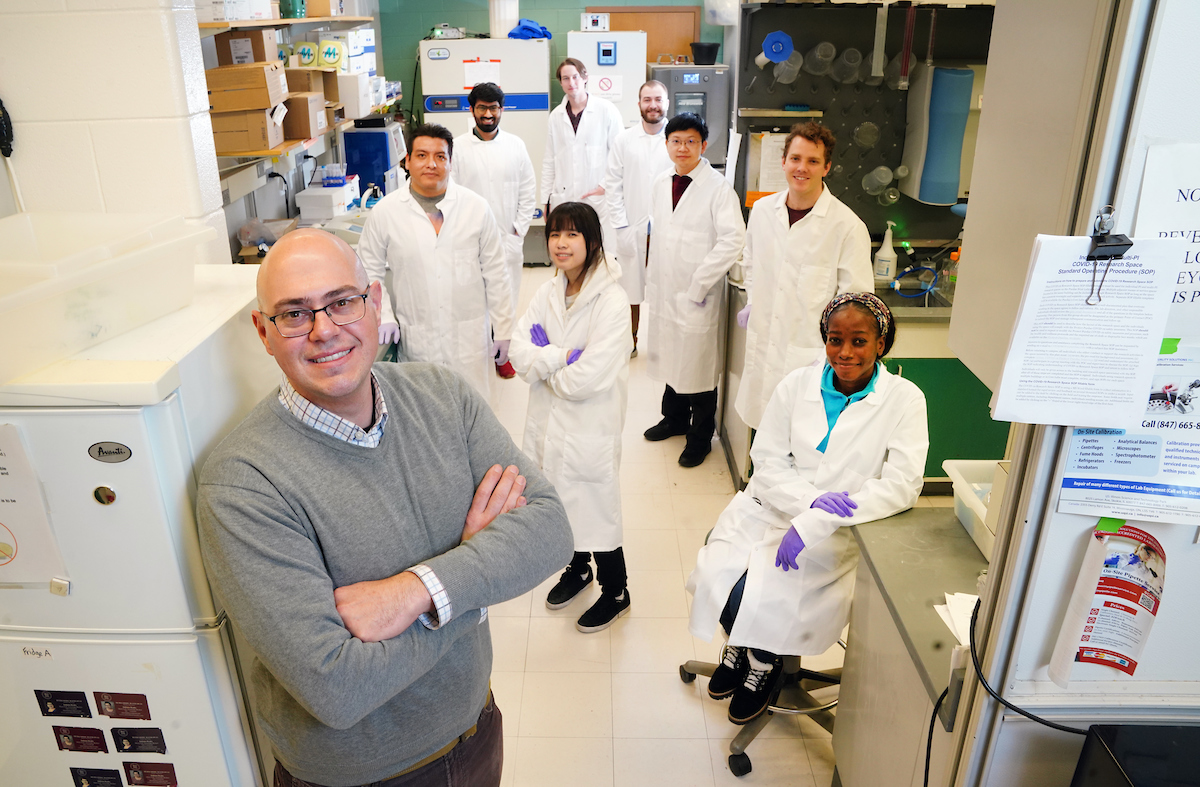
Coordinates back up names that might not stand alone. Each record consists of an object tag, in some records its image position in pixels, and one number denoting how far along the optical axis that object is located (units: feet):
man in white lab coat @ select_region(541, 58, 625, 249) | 17.51
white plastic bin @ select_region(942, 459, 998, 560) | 5.87
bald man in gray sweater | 3.79
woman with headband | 6.64
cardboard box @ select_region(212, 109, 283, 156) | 10.59
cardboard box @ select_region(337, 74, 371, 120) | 15.42
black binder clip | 3.23
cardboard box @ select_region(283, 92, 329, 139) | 12.39
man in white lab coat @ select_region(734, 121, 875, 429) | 9.86
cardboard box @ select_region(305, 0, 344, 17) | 15.21
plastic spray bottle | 11.53
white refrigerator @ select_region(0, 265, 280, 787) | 4.02
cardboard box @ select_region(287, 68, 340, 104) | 13.34
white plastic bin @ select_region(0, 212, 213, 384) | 4.04
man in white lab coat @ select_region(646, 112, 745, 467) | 11.85
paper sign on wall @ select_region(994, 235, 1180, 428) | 3.31
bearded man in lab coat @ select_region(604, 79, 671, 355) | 15.61
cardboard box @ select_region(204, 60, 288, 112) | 10.39
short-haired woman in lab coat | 8.35
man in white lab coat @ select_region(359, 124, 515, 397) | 10.58
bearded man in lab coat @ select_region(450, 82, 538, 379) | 14.90
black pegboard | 11.32
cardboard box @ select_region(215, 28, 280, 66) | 11.05
